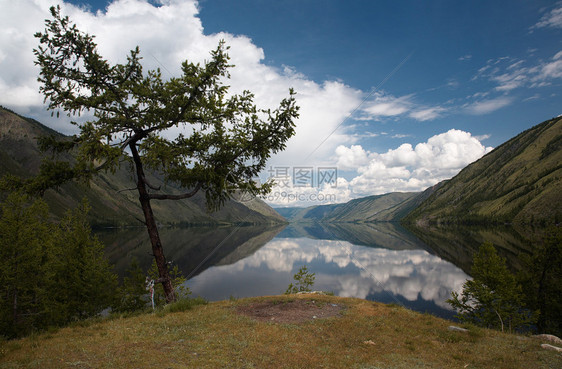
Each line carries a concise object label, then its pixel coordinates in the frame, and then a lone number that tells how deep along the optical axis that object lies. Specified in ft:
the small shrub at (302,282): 116.53
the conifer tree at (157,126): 42.90
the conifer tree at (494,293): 111.34
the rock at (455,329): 43.37
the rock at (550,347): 35.03
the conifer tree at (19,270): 95.40
